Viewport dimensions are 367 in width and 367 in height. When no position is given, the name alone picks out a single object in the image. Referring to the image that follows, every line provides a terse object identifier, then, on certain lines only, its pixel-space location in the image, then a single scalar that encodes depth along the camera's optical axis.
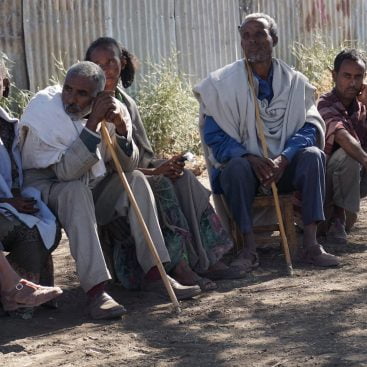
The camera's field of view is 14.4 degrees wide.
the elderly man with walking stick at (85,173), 7.90
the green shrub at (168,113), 15.01
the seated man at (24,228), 7.78
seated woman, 8.79
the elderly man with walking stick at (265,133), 9.34
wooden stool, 9.63
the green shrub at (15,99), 13.87
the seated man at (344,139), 10.19
